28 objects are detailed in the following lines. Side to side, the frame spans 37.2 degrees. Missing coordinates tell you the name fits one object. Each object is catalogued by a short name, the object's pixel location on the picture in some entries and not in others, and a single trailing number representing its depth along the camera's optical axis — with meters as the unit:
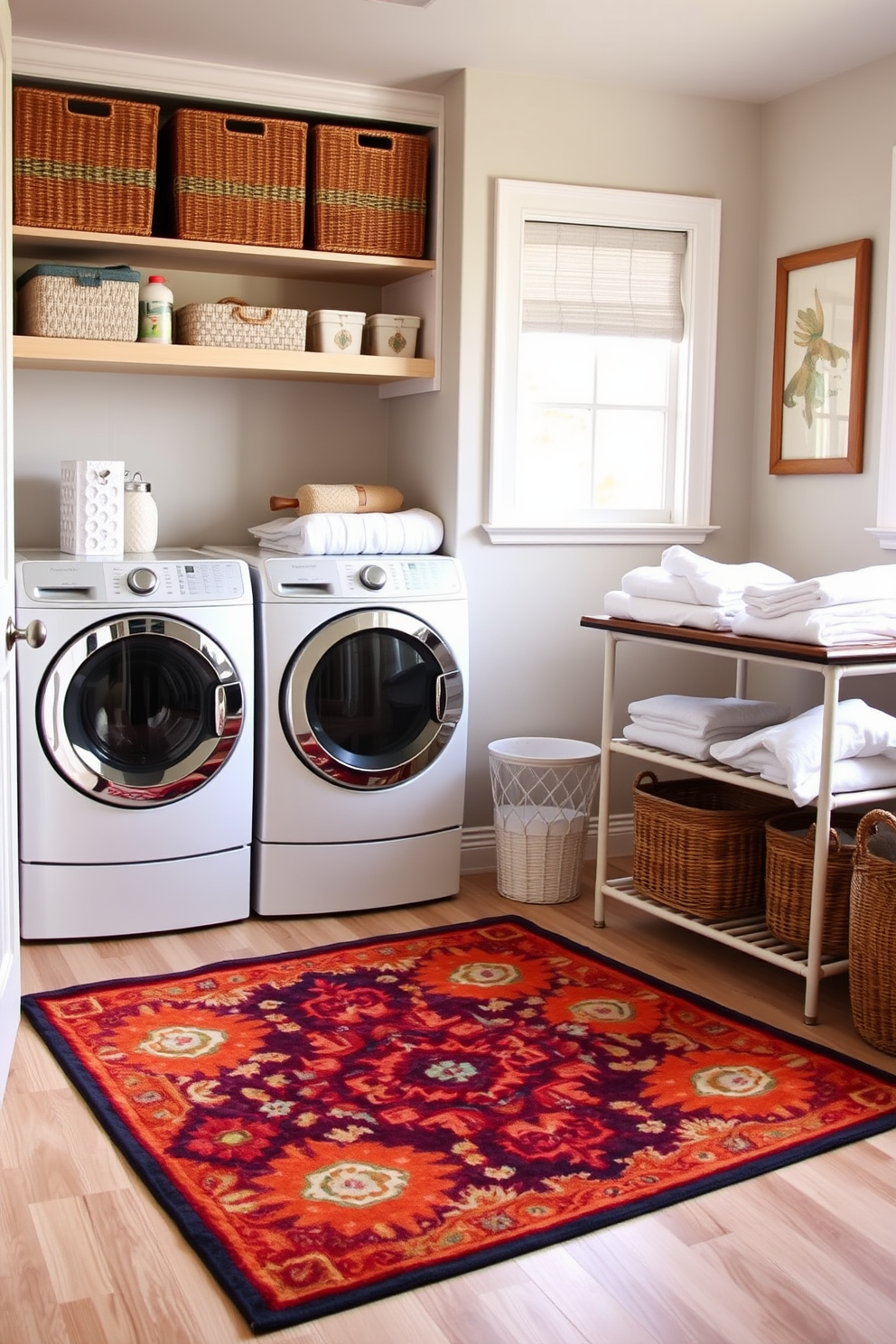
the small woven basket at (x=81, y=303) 3.32
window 3.71
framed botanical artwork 3.54
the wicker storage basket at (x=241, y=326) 3.50
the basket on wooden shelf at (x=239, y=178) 3.40
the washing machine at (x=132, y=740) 3.11
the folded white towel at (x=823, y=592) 2.75
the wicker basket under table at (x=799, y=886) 2.80
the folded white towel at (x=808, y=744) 2.78
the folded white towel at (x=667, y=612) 3.01
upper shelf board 3.37
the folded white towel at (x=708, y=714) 3.10
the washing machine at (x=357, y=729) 3.33
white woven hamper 3.57
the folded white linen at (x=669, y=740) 3.10
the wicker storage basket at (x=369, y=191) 3.54
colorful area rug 1.99
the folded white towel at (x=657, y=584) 3.12
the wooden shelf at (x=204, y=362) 3.32
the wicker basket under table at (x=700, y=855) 3.11
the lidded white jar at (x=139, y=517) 3.43
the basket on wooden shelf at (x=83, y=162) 3.25
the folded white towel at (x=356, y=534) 3.44
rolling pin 3.59
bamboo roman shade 3.74
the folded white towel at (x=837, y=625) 2.72
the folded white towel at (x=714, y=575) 3.02
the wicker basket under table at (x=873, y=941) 2.58
